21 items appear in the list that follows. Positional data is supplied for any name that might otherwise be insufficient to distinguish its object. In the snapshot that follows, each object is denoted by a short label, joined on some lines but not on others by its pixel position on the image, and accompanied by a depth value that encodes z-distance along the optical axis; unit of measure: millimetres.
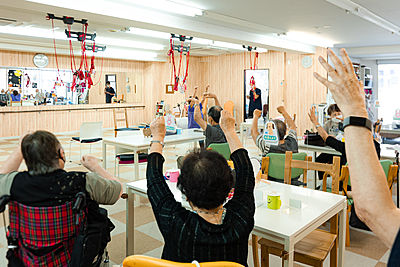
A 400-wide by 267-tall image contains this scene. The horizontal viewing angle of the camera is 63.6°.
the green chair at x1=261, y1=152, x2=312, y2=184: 3302
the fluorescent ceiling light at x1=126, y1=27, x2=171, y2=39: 7711
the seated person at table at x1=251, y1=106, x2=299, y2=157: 2916
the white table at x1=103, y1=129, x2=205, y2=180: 4691
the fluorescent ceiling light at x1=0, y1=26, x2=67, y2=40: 7805
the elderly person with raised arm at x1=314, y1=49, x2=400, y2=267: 786
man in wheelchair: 1673
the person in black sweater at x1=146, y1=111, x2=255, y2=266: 1321
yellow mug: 2230
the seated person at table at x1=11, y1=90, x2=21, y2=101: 10703
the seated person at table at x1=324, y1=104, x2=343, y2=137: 5023
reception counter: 10555
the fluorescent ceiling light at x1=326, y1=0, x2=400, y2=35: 5258
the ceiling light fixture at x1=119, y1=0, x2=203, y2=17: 5210
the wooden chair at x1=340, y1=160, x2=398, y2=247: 3141
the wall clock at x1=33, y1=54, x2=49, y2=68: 11039
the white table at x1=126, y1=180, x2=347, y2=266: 1883
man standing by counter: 13238
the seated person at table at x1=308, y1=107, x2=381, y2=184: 3596
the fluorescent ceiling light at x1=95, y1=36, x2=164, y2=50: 9309
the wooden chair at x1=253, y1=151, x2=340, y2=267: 2158
